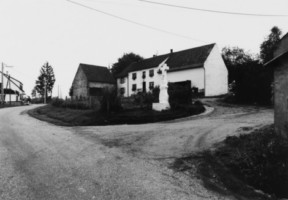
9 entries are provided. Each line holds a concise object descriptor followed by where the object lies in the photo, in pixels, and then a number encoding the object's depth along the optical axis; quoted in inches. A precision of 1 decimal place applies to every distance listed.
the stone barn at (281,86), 359.6
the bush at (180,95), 883.4
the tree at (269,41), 2208.9
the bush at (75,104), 943.7
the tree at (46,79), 3380.9
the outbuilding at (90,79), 1936.5
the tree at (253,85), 994.7
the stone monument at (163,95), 760.3
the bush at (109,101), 702.5
